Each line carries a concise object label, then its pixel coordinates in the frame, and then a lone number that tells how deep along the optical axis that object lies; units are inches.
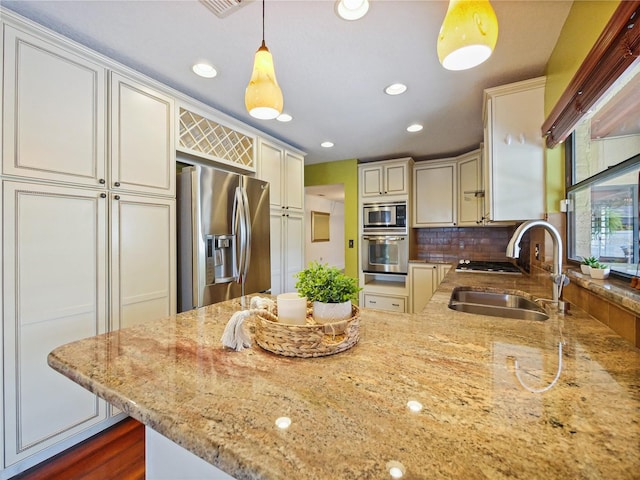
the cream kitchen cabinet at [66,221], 52.6
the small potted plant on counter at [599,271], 44.9
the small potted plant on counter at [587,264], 48.0
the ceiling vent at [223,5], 48.7
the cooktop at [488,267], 97.7
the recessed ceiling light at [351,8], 49.3
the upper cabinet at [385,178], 142.8
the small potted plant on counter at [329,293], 32.5
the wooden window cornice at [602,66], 31.9
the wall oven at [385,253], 143.6
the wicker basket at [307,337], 29.1
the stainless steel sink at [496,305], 57.0
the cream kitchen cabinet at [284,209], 114.1
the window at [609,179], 40.9
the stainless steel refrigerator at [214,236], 78.4
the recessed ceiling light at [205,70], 69.1
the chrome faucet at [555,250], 45.9
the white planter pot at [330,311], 32.5
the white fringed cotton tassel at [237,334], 31.3
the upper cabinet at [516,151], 70.0
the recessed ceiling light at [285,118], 96.6
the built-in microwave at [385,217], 142.1
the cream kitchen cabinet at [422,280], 133.7
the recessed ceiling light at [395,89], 77.5
